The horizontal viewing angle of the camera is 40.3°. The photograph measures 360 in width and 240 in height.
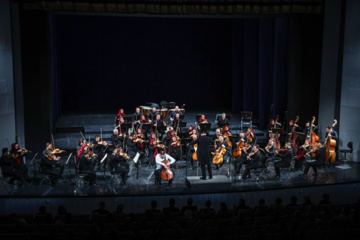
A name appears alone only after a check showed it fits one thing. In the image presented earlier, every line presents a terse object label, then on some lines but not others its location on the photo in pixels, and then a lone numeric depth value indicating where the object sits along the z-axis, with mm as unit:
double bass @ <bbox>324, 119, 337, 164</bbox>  14016
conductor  12391
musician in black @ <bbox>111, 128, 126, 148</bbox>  13833
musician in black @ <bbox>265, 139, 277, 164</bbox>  13164
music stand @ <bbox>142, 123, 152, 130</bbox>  14336
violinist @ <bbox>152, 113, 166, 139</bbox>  14953
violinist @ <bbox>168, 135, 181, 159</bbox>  12836
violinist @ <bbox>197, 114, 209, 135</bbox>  14431
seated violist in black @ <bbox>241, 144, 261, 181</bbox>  12793
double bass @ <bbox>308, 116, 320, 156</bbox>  14133
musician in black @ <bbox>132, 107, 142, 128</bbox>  15453
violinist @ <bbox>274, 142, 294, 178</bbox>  12923
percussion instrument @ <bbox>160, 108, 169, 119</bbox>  17953
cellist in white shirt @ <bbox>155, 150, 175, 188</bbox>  12148
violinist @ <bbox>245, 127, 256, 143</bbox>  14023
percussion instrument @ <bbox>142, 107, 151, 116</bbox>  18091
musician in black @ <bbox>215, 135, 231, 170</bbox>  13352
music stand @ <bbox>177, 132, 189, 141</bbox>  12977
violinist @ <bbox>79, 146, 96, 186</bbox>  12141
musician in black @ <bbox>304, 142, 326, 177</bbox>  13141
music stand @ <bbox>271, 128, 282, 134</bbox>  13781
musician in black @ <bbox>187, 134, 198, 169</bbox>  14198
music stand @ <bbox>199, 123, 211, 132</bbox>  14394
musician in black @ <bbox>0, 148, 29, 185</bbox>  12046
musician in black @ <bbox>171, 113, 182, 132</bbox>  15469
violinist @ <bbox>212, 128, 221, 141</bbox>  13578
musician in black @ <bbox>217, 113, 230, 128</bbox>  15646
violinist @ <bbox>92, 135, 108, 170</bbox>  12945
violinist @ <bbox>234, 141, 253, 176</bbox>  12961
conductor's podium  12102
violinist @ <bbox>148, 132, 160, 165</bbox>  13781
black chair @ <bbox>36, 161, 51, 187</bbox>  12584
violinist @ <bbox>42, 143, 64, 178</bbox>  12180
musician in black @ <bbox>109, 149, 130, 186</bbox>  12344
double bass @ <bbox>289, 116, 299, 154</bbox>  14672
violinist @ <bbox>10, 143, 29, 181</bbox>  12266
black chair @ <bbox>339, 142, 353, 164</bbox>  14666
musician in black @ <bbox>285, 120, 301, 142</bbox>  14680
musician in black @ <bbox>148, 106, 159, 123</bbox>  16108
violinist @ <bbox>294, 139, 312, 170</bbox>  13406
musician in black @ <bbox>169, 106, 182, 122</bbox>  15969
